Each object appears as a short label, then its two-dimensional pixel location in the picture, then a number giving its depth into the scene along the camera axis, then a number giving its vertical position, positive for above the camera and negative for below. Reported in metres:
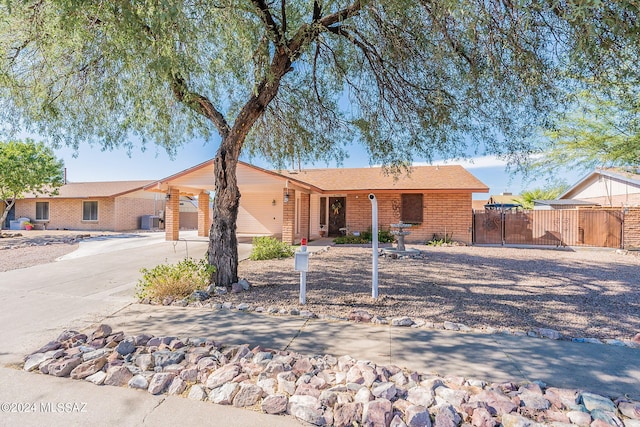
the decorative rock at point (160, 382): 2.79 -1.43
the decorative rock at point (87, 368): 2.99 -1.41
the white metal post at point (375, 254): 5.33 -0.57
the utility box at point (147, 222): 24.66 -0.15
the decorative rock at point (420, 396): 2.52 -1.40
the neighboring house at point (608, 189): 16.92 +1.97
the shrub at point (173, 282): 5.44 -1.08
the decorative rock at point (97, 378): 2.91 -1.44
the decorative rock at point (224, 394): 2.63 -1.45
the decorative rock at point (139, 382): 2.85 -1.45
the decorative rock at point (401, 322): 4.26 -1.34
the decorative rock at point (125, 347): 3.40 -1.37
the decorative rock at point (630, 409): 2.39 -1.42
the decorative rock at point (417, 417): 2.30 -1.42
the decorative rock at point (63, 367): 3.03 -1.40
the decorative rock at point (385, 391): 2.59 -1.39
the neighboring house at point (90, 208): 22.89 +0.92
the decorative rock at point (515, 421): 2.26 -1.42
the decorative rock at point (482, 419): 2.27 -1.42
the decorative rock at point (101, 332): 3.78 -1.34
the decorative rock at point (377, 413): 2.32 -1.42
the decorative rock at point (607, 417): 2.28 -1.42
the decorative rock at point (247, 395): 2.61 -1.44
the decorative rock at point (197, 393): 2.69 -1.46
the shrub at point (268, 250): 10.36 -0.97
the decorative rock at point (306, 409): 2.41 -1.45
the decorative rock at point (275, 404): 2.51 -1.45
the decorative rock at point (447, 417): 2.28 -1.42
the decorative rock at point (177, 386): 2.78 -1.45
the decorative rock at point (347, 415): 2.36 -1.45
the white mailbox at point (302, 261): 4.99 -0.64
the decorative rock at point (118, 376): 2.89 -1.42
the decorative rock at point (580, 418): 2.31 -1.43
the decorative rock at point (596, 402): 2.44 -1.40
